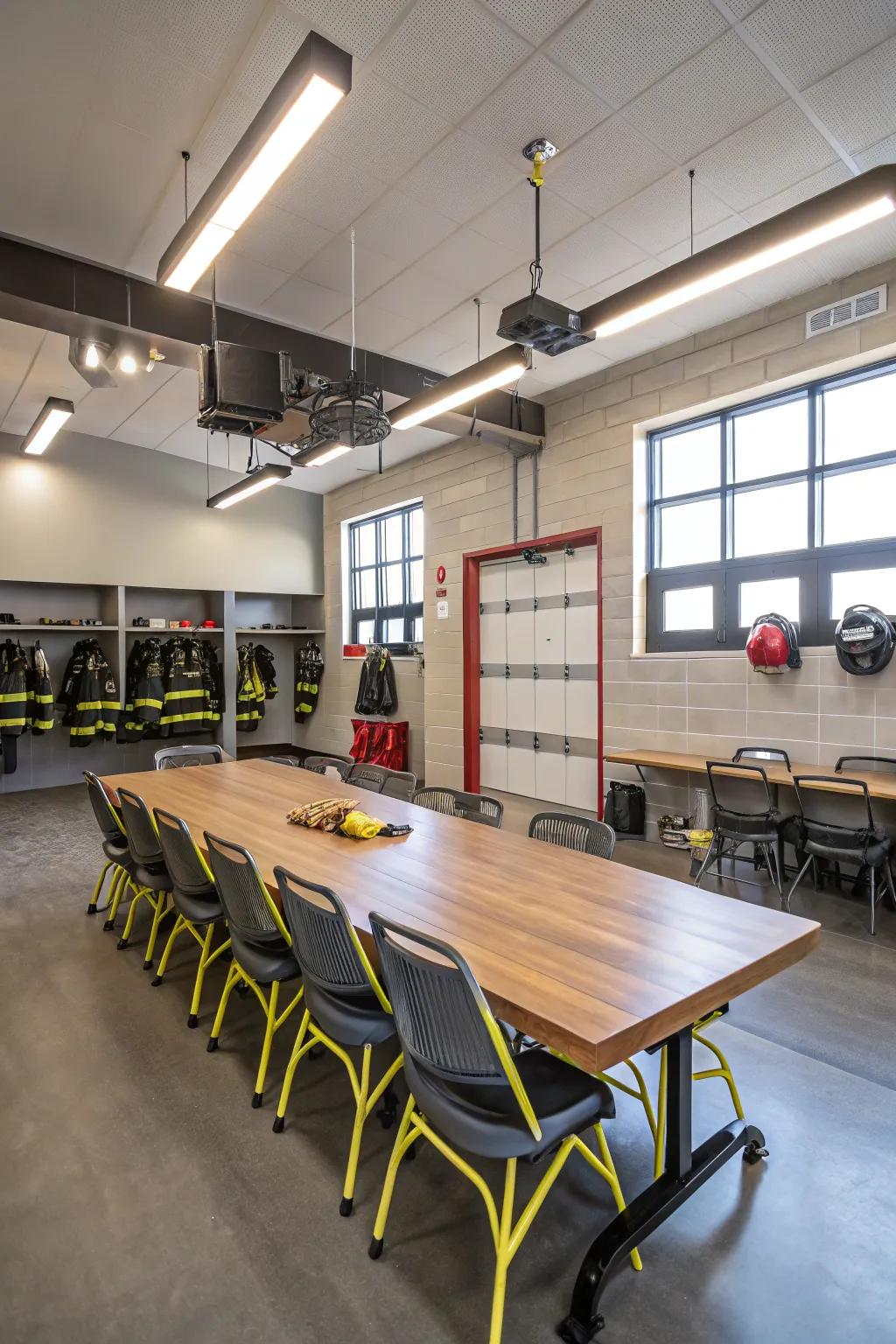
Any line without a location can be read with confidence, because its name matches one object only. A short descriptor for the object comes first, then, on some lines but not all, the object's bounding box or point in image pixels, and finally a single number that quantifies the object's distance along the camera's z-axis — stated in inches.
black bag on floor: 220.5
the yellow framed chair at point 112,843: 147.3
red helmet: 180.9
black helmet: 165.2
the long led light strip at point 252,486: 255.9
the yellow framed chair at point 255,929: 94.1
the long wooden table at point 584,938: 61.9
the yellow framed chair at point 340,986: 77.6
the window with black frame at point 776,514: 179.0
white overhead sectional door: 247.1
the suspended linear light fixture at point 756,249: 101.5
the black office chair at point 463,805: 134.9
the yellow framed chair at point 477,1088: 59.8
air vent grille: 168.4
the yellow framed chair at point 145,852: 131.1
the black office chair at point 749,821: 171.2
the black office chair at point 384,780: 164.1
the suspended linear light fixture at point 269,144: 83.5
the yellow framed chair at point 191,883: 114.3
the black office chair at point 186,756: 210.5
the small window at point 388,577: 326.3
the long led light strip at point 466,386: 157.2
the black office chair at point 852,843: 152.9
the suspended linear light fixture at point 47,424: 231.9
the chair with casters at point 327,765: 187.2
